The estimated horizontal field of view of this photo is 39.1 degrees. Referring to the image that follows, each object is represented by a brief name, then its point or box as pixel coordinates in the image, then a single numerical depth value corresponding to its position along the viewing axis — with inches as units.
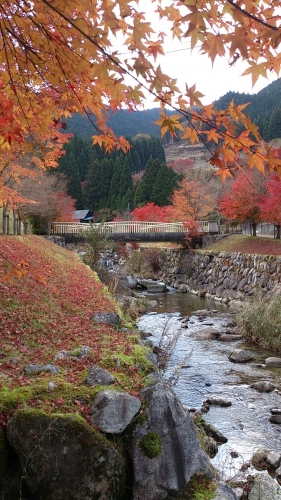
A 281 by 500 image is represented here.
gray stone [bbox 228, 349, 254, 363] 362.0
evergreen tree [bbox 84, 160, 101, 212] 2046.0
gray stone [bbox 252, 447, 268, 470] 194.5
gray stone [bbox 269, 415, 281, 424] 242.5
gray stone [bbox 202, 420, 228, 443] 220.2
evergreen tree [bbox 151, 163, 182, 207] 1692.9
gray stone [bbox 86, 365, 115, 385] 146.9
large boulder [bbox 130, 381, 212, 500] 123.4
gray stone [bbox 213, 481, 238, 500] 129.1
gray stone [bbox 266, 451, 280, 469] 194.4
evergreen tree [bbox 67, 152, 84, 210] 1946.4
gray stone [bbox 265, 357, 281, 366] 350.3
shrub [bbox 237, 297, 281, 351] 402.6
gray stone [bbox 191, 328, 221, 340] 445.6
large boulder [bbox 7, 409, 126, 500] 116.3
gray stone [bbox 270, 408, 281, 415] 253.3
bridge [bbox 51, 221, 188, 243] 1055.6
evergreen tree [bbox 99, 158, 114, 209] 2030.0
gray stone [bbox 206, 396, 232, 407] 266.9
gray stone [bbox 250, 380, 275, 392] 291.1
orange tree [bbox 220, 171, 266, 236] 814.5
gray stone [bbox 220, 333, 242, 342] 436.5
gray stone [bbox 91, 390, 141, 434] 125.1
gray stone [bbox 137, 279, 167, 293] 879.7
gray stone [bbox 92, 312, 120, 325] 255.6
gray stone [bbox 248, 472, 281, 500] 162.1
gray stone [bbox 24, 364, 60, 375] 156.7
